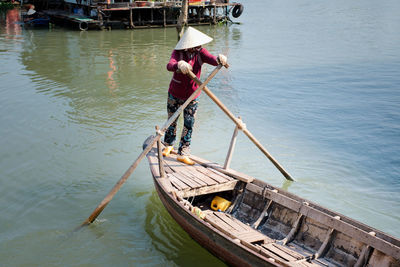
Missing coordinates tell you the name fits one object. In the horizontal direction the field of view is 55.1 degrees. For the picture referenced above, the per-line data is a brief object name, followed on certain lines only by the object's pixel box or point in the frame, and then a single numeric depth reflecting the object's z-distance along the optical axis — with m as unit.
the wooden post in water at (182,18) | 11.08
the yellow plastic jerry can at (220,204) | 5.18
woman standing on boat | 5.13
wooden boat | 3.85
